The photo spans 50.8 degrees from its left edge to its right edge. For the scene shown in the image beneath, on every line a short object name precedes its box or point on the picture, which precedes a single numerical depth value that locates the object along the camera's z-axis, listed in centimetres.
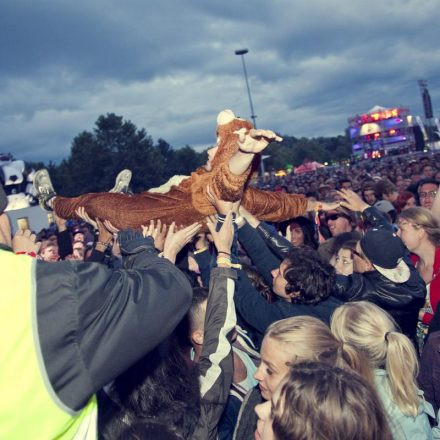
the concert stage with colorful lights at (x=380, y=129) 7106
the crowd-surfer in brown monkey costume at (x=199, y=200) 283
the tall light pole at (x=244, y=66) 2442
